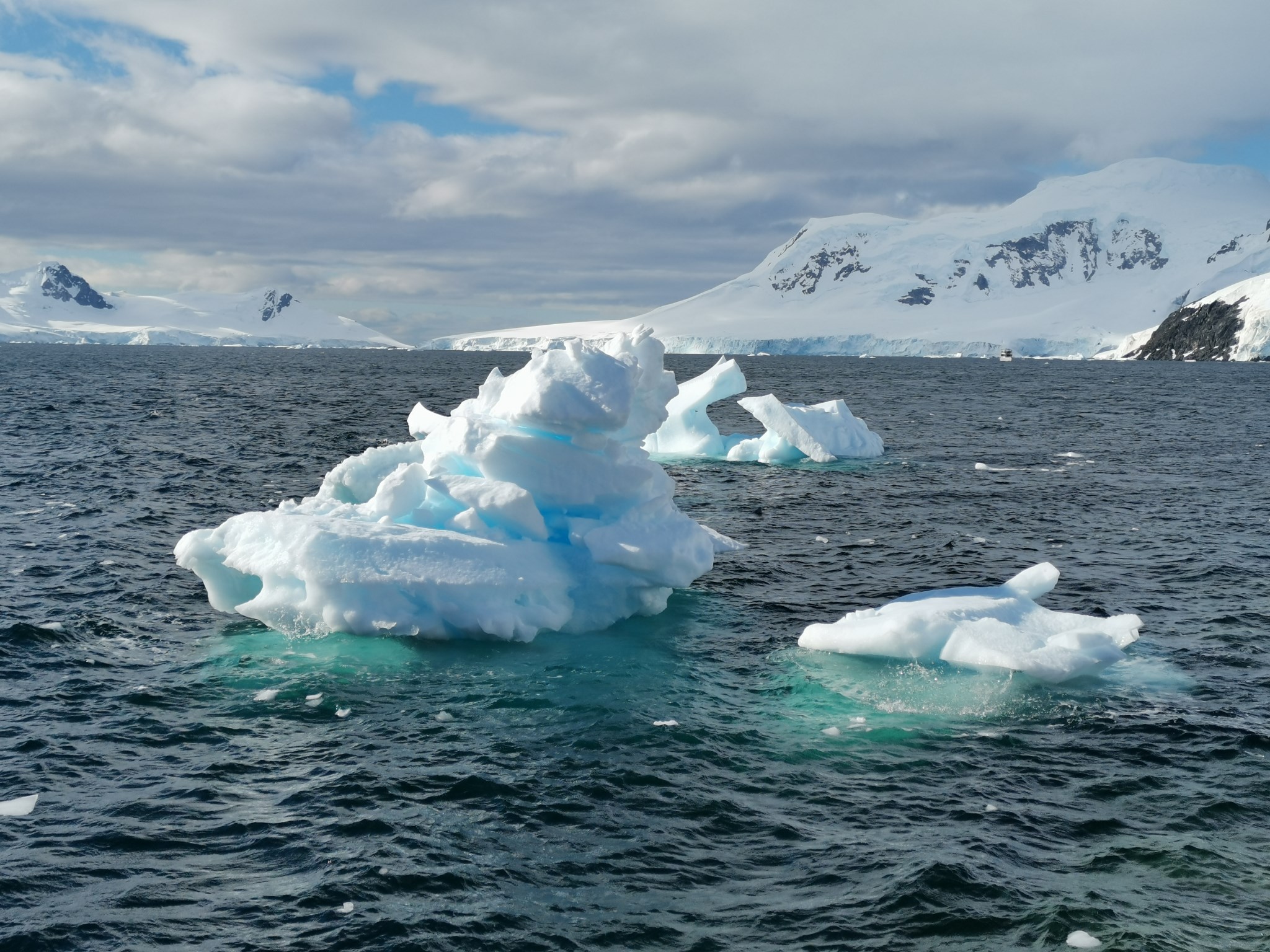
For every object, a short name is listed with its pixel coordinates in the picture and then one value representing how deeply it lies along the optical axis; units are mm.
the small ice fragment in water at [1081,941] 9625
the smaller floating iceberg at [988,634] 16828
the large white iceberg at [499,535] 17797
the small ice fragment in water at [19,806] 12016
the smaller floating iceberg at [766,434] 44094
